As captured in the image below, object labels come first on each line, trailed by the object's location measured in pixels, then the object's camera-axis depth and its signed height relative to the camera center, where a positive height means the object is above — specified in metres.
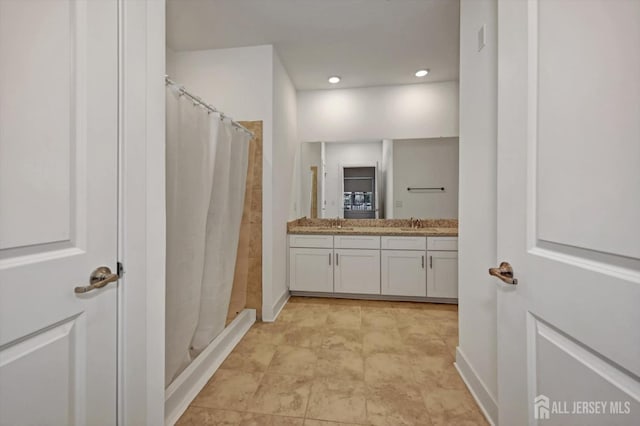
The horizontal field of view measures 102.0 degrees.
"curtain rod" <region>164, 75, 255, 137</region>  1.28 +0.64
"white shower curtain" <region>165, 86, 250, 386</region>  1.35 -0.08
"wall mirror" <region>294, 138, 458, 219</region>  3.26 +0.43
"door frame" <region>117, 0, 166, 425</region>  0.92 +0.00
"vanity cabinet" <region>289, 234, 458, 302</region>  2.85 -0.61
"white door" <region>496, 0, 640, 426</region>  0.52 +0.01
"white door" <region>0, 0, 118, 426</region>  0.63 +0.01
